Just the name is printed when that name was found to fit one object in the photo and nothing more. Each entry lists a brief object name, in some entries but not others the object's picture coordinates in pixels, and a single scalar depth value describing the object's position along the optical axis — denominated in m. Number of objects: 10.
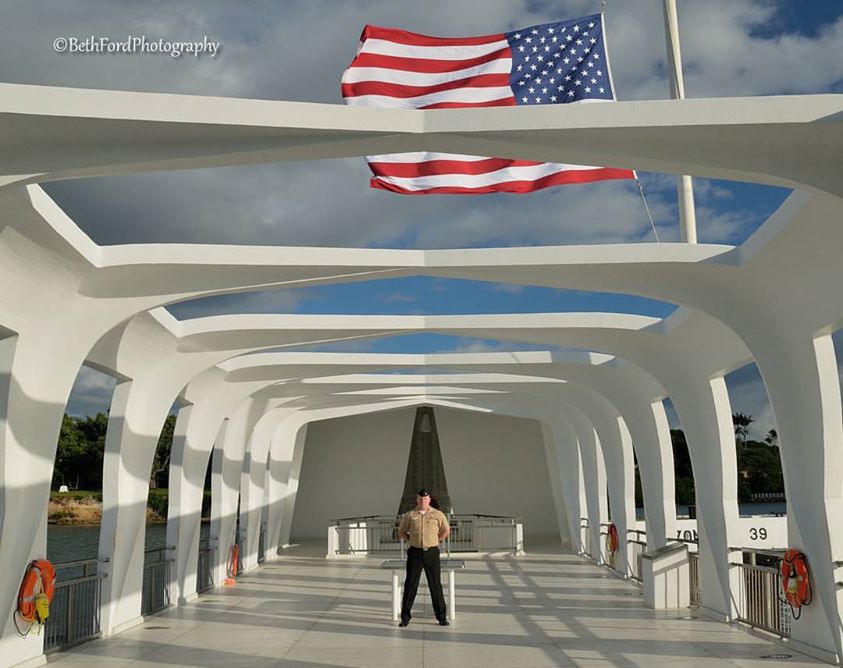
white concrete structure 6.00
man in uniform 11.64
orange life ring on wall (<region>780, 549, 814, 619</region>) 9.72
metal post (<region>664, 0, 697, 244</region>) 11.00
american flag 9.69
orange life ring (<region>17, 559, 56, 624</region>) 9.37
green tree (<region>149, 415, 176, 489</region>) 52.62
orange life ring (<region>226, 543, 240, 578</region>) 18.81
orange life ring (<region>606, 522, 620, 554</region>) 19.56
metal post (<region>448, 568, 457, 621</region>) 12.66
